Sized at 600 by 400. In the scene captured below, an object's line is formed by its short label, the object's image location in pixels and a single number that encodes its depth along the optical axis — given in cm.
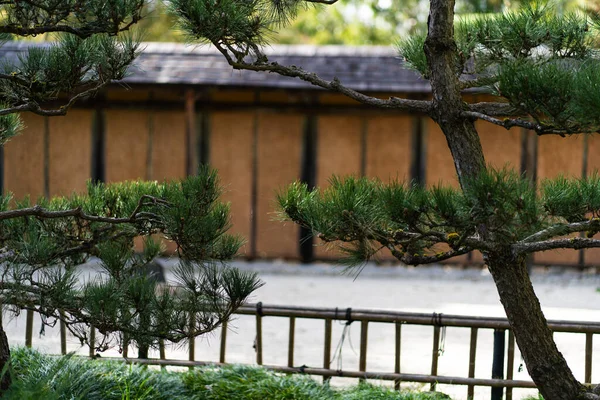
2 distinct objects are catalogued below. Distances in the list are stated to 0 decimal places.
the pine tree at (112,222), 638
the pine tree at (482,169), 499
